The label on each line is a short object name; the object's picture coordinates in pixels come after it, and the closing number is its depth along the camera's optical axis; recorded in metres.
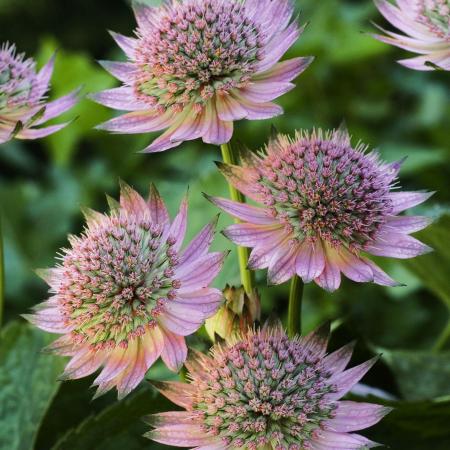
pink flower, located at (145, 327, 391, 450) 0.33
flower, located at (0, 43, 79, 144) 0.36
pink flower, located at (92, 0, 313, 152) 0.35
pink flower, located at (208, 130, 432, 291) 0.33
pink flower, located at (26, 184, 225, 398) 0.33
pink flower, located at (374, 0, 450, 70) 0.36
